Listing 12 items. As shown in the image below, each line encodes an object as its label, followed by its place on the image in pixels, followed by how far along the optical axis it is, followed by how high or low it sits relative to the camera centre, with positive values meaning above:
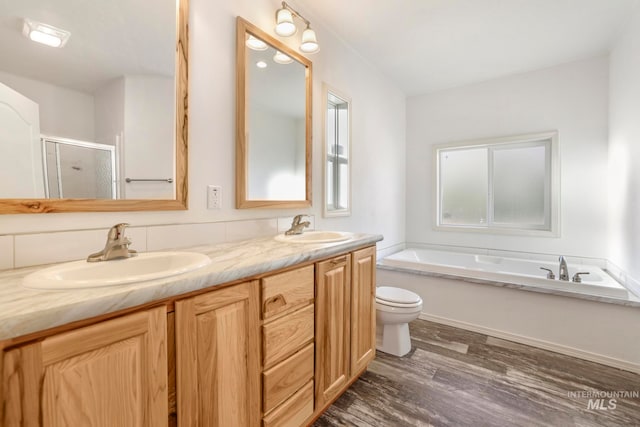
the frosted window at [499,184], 3.04 +0.27
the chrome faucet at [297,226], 1.78 -0.12
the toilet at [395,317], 2.01 -0.80
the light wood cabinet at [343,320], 1.39 -0.63
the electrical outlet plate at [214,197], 1.45 +0.06
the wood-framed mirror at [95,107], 0.93 +0.39
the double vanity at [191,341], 0.59 -0.38
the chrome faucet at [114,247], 0.99 -0.14
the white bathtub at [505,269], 2.11 -0.60
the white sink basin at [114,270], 0.71 -0.19
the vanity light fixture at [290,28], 1.68 +1.10
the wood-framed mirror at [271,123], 1.60 +0.55
